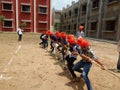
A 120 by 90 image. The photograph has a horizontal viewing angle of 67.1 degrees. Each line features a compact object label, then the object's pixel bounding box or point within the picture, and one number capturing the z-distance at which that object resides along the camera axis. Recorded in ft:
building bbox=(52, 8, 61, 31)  88.69
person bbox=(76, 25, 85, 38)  19.00
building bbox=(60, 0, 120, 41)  37.37
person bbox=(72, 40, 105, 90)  8.33
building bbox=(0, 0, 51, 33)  53.33
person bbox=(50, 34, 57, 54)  17.75
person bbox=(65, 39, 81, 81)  10.06
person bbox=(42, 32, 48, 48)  23.64
